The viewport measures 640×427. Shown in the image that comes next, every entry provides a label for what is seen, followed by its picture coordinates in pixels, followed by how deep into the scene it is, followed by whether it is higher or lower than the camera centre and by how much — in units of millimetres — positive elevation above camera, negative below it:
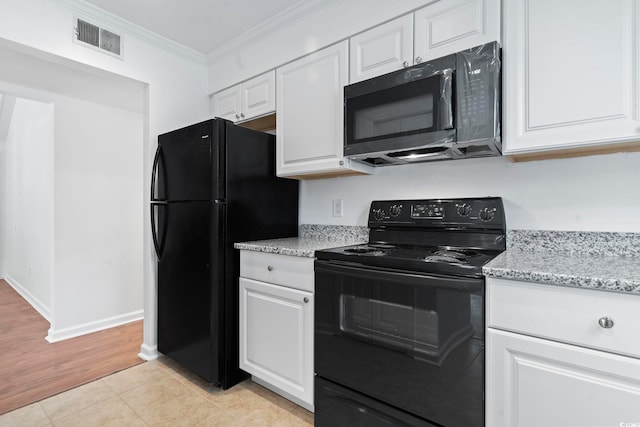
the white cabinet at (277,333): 1677 -683
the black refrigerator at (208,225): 1949 -91
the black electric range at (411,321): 1174 -447
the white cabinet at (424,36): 1426 +859
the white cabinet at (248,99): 2277 +852
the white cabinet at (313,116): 1876 +594
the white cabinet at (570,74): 1135 +524
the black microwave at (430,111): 1356 +474
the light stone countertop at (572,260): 961 -188
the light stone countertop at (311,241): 1737 -195
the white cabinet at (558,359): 937 -459
